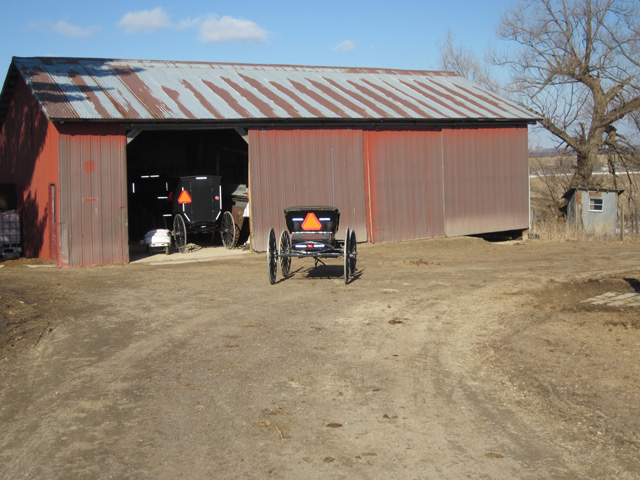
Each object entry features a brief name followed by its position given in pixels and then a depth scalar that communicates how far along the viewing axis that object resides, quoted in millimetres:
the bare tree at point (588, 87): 30734
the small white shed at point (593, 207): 26234
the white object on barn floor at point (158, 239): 18781
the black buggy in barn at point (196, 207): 18891
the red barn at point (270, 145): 16781
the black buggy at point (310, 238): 12438
